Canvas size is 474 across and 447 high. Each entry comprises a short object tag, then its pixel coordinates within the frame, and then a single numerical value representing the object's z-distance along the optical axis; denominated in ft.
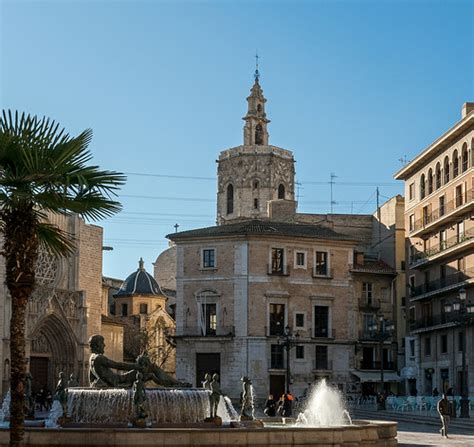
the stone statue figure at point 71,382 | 84.78
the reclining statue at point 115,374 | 73.92
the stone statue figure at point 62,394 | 69.15
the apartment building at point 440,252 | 172.96
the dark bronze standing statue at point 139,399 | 65.82
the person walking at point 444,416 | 94.07
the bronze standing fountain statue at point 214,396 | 69.97
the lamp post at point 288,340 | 152.97
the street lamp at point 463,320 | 122.93
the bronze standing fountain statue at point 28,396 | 83.71
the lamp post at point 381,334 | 153.89
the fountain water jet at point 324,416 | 84.79
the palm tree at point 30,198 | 45.09
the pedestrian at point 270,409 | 121.29
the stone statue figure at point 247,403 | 77.05
